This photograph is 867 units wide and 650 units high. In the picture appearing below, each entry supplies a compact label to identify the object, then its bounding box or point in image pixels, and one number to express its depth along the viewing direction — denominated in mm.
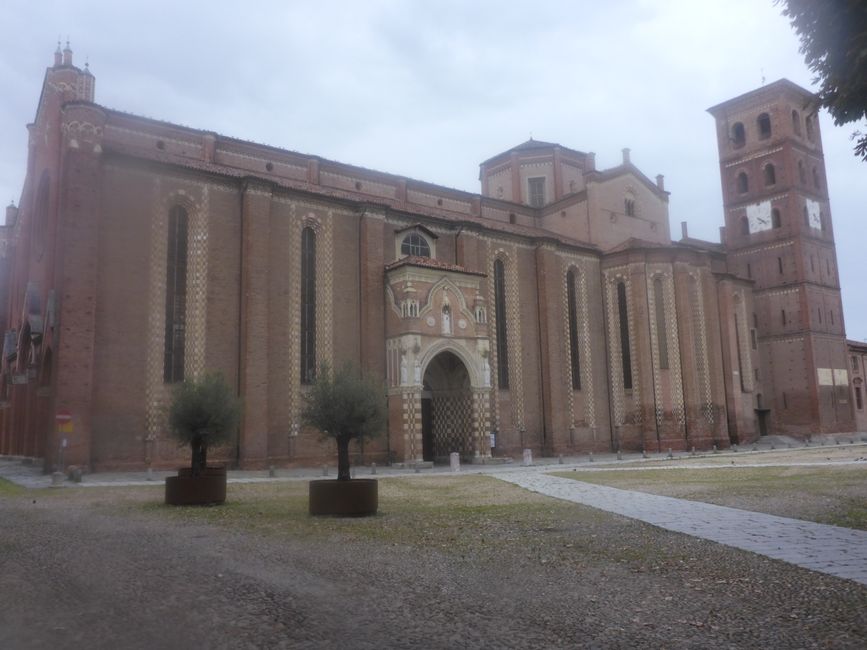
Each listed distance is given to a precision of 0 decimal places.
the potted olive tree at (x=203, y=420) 16672
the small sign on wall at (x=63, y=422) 23034
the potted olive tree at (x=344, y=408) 15297
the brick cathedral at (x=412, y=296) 25750
